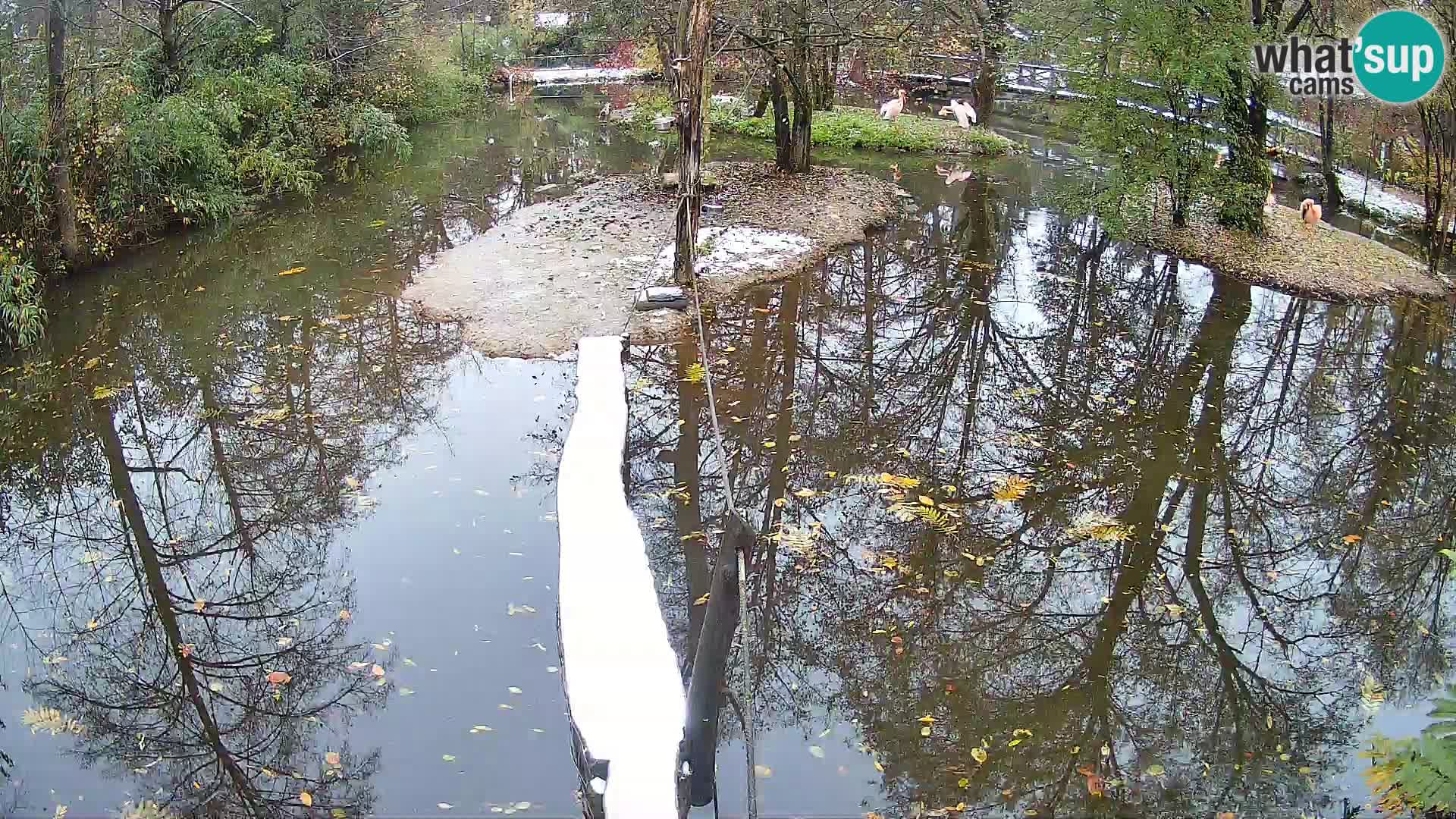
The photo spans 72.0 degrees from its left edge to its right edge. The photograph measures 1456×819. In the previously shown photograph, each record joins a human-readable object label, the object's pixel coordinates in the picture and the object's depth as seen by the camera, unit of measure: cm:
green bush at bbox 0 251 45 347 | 980
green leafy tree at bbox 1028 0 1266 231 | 1241
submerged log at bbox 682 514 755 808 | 400
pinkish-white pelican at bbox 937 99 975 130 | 1975
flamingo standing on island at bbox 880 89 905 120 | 2052
